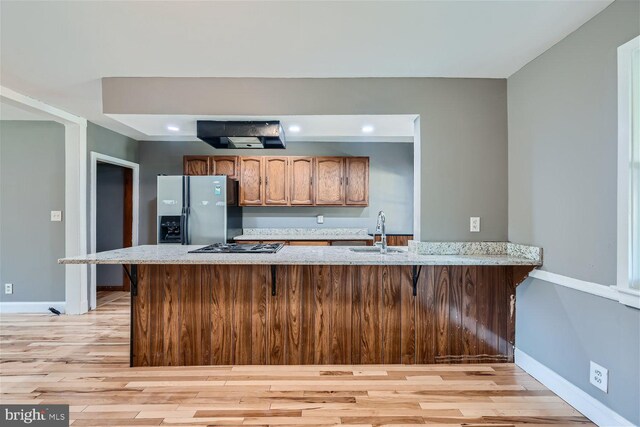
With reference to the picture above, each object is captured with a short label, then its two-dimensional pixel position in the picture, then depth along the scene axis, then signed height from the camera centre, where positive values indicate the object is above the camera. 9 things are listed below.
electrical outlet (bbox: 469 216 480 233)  2.62 -0.09
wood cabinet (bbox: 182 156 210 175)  4.51 +0.65
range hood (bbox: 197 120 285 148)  2.87 +0.72
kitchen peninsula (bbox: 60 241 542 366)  2.46 -0.77
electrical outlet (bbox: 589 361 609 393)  1.73 -0.89
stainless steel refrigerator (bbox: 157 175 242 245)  3.95 +0.05
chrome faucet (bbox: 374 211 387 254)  2.64 -0.20
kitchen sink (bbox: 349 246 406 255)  2.75 -0.32
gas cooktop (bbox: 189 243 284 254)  2.48 -0.30
